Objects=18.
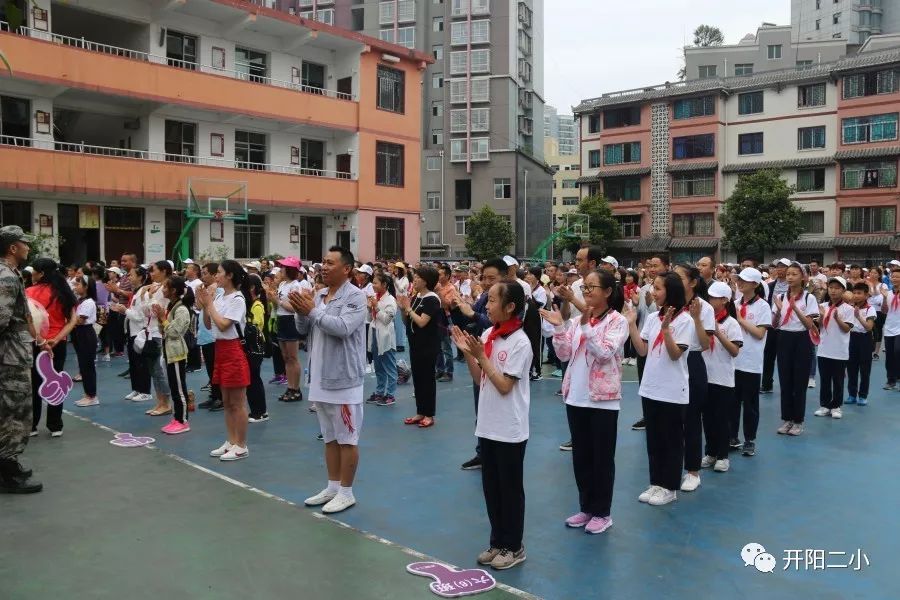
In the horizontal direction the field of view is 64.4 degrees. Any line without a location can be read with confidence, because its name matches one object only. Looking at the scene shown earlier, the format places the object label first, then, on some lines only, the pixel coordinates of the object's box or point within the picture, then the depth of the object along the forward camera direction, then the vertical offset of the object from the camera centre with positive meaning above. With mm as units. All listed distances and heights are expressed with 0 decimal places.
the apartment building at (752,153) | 35781 +6611
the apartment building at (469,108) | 45875 +10846
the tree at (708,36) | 53812 +17835
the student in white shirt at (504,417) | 4160 -853
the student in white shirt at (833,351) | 8289 -931
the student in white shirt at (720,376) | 6043 -889
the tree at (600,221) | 41594 +2997
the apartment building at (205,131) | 18453 +4495
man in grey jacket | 4996 -668
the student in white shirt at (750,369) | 6672 -908
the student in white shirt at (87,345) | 8555 -850
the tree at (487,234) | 41219 +2232
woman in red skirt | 6312 -696
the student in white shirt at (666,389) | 5203 -854
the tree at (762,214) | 35406 +2897
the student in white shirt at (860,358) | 9180 -1129
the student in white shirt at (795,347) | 7484 -801
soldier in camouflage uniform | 5500 -756
